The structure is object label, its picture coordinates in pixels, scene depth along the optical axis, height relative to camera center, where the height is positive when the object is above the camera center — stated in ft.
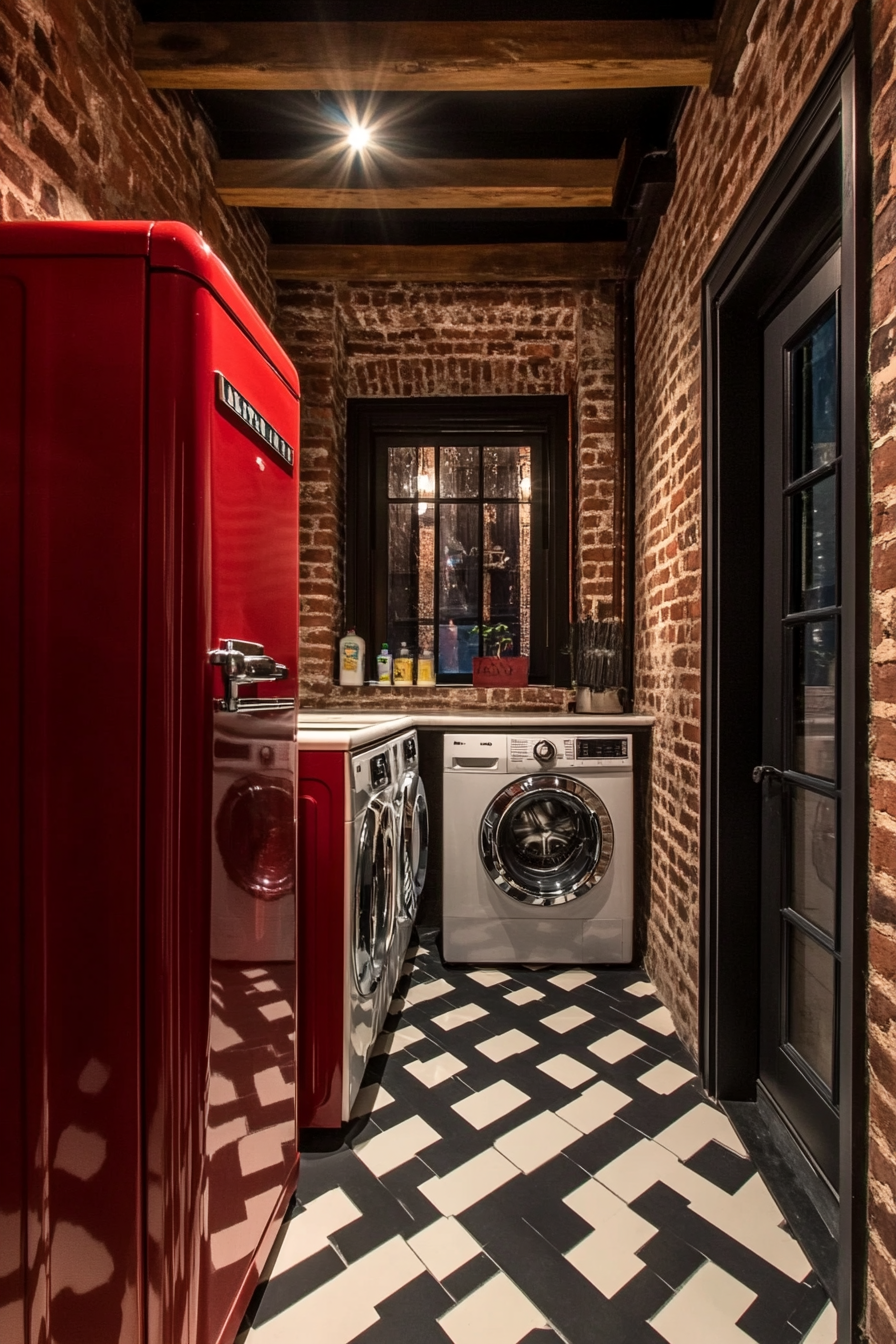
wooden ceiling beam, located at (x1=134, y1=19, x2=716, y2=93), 6.18 +5.99
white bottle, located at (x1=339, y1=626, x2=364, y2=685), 10.99 +0.28
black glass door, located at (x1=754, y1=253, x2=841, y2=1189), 4.90 -0.36
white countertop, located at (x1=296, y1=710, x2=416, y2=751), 5.32 -0.52
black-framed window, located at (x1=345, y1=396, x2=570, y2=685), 11.68 +2.68
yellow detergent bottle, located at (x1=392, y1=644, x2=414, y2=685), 11.39 +0.13
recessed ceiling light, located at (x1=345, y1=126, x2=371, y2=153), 7.77 +6.48
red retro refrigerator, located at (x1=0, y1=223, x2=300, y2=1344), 2.90 -0.41
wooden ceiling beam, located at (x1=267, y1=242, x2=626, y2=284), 9.98 +6.38
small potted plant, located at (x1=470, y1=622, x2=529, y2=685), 11.02 +0.13
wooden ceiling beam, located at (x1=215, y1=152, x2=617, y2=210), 8.20 +6.28
